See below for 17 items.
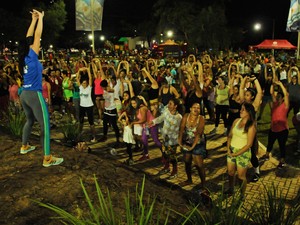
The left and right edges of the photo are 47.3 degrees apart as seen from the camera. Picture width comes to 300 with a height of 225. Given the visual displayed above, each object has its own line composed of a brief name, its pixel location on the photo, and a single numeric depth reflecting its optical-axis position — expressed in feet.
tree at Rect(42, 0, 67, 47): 129.49
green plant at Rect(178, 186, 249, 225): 12.16
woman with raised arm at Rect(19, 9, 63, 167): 15.62
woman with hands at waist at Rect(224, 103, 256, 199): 17.80
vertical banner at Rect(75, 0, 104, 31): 46.75
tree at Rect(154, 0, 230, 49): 128.98
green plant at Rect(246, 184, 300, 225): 12.50
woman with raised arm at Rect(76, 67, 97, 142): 30.63
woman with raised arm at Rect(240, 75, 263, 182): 21.30
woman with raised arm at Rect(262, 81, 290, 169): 23.24
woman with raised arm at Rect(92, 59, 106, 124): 35.63
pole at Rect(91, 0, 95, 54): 46.24
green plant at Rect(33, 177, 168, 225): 10.87
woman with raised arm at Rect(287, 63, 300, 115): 32.65
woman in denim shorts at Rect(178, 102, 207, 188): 19.48
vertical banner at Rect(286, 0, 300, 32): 51.96
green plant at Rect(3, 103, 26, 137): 24.99
